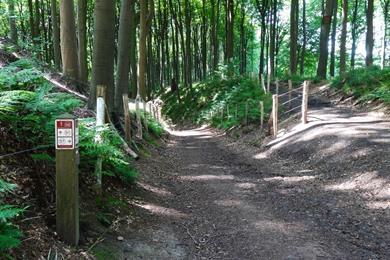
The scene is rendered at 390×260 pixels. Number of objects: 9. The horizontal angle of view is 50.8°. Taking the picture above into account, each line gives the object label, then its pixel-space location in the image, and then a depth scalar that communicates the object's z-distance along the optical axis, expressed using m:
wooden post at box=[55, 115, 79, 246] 4.17
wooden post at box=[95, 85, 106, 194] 5.86
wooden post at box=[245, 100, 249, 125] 19.14
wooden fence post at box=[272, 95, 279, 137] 14.73
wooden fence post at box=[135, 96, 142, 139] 13.91
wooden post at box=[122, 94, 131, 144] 10.67
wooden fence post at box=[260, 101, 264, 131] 16.88
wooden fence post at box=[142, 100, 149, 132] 15.93
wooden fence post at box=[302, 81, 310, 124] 13.76
